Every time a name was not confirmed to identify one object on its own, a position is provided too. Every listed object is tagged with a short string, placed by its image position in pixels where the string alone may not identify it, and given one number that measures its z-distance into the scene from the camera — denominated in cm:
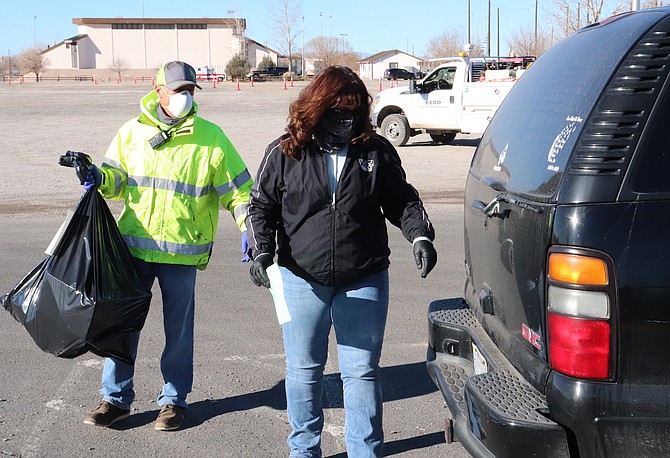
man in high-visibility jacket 421
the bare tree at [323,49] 9071
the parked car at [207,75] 8525
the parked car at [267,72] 8156
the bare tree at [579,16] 2261
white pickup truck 1778
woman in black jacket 352
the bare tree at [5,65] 12714
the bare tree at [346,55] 9442
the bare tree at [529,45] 4131
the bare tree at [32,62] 9881
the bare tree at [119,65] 10512
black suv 265
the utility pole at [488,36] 5805
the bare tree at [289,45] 8694
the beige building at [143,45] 11269
